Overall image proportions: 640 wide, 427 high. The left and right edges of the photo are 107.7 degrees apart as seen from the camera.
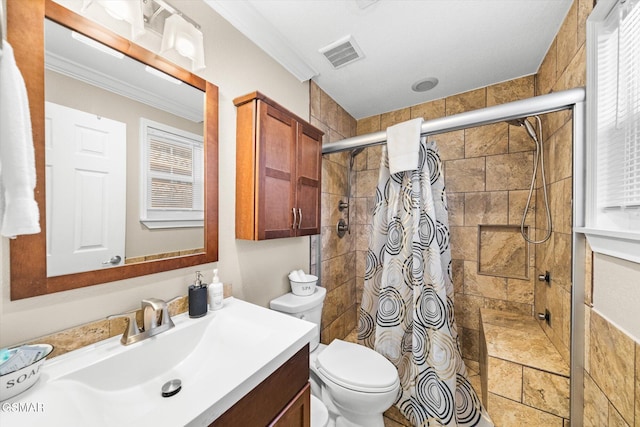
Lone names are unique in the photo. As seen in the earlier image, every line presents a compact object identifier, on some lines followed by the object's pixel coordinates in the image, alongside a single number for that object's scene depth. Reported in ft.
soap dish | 1.77
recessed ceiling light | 6.19
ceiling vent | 4.86
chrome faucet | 2.63
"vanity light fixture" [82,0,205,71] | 2.79
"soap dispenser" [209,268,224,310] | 3.47
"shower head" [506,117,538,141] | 4.94
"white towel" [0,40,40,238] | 1.67
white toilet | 3.99
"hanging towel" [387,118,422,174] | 4.99
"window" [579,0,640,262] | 2.86
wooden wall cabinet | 3.93
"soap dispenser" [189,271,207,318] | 3.21
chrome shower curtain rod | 3.62
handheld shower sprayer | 4.84
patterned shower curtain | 4.85
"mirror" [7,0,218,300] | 2.18
